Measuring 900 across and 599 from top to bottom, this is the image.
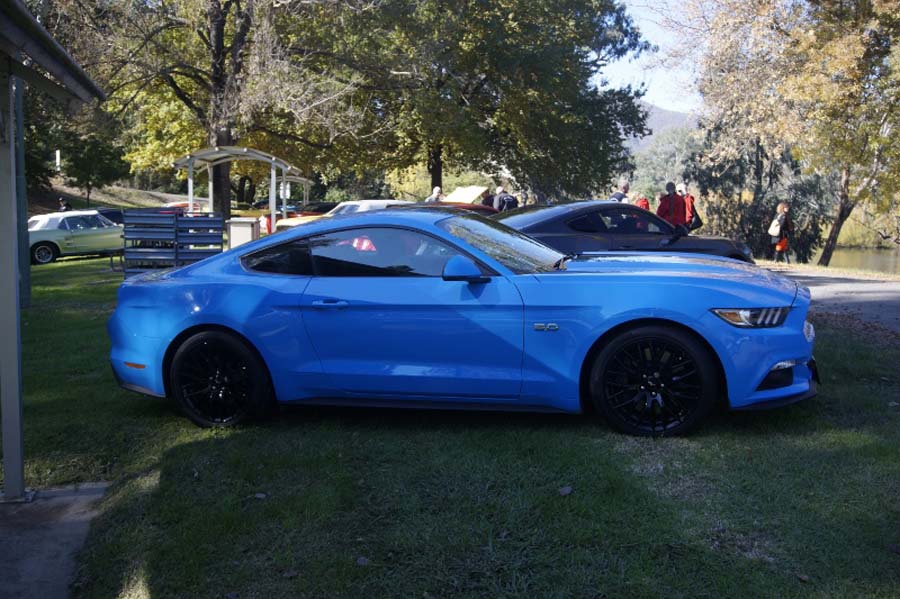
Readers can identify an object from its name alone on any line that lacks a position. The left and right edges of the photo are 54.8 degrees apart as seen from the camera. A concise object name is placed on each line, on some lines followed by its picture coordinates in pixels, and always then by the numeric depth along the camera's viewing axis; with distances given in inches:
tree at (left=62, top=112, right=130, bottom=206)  1909.4
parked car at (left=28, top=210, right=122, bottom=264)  1010.1
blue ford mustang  206.4
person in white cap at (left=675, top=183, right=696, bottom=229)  712.1
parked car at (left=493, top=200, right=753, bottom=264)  402.0
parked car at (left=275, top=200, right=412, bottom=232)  937.8
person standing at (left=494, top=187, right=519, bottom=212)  746.2
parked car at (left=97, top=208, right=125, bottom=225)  1106.1
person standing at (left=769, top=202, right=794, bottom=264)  902.0
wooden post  180.4
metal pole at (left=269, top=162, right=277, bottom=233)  834.2
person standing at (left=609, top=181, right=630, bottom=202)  708.7
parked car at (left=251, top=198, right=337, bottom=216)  1411.2
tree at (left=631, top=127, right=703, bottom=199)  2449.4
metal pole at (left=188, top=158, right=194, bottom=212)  747.4
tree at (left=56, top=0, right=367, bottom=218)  908.0
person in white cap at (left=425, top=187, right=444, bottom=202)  839.7
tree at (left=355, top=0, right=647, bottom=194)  1144.2
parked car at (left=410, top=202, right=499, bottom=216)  638.2
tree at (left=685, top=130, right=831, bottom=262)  1792.6
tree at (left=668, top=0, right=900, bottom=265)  916.0
